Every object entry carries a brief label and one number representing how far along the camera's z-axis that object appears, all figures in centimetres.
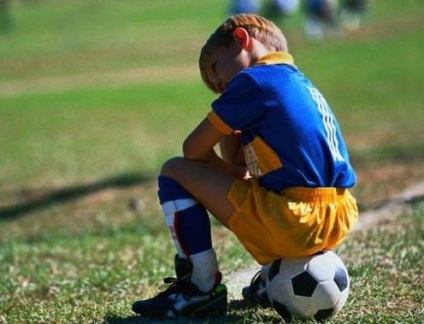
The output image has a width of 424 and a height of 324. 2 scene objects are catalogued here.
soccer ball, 978
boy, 968
